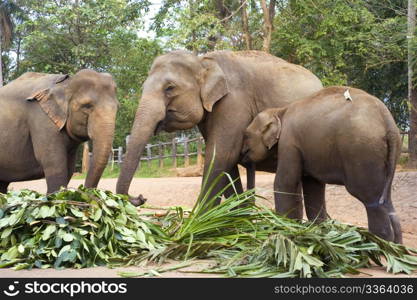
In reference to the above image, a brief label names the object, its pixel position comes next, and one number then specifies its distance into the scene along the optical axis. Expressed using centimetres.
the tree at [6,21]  3781
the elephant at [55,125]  807
